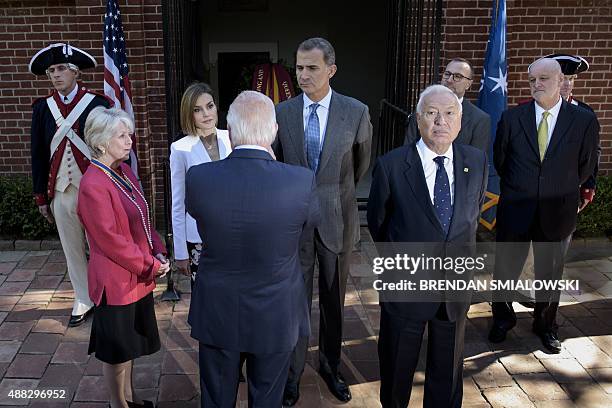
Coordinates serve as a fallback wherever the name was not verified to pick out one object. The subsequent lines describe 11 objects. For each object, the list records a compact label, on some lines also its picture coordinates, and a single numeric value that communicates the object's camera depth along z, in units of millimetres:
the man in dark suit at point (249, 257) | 2357
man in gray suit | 3291
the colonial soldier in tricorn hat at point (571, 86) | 4277
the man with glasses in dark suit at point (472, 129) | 3920
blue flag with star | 5230
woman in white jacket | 3406
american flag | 4902
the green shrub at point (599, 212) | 5859
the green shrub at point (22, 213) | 5754
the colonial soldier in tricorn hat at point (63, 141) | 4090
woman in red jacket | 2809
